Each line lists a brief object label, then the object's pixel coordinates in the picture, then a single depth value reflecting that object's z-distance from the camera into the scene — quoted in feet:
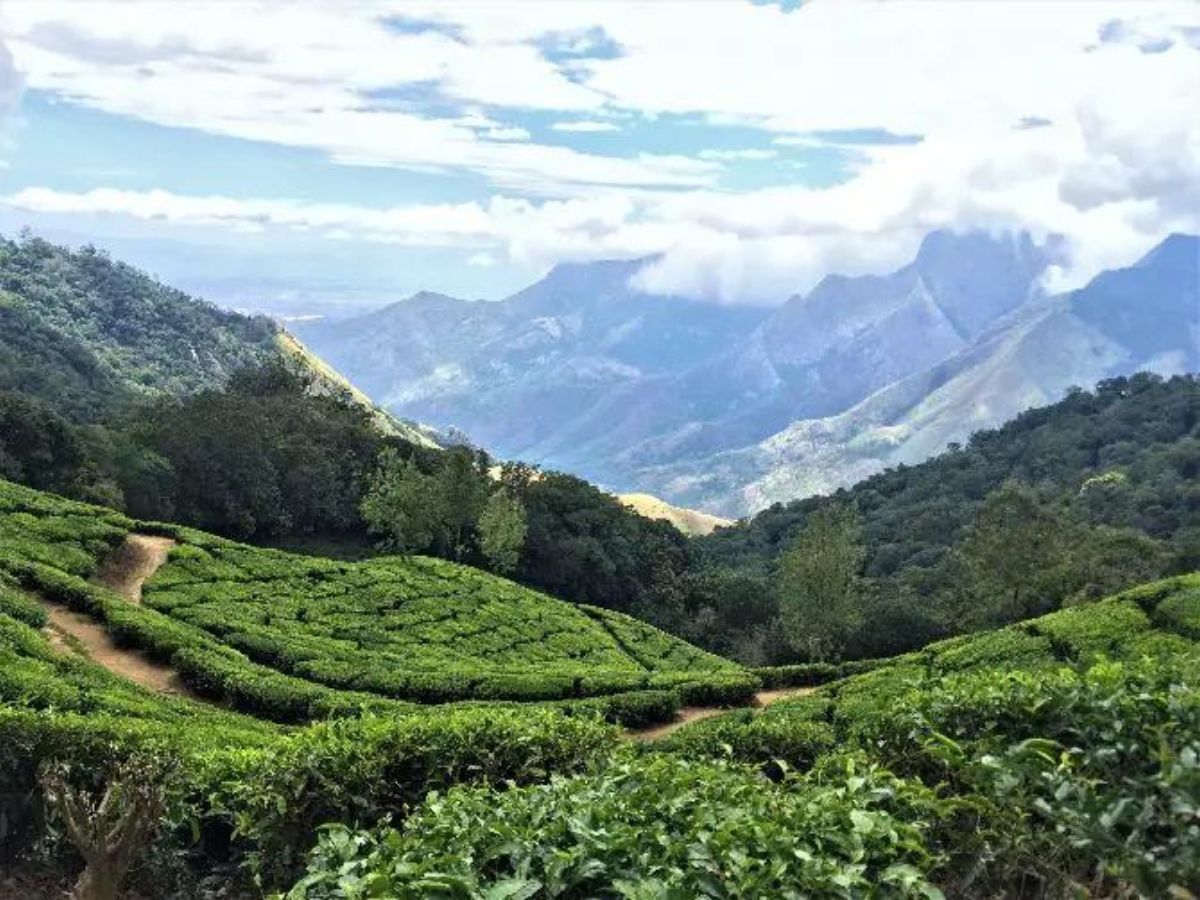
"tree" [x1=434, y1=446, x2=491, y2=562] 206.52
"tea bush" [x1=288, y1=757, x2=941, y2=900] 15.56
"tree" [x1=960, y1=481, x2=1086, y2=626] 155.53
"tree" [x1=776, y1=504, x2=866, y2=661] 155.63
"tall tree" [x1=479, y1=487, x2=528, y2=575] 197.98
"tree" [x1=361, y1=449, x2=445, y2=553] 192.75
